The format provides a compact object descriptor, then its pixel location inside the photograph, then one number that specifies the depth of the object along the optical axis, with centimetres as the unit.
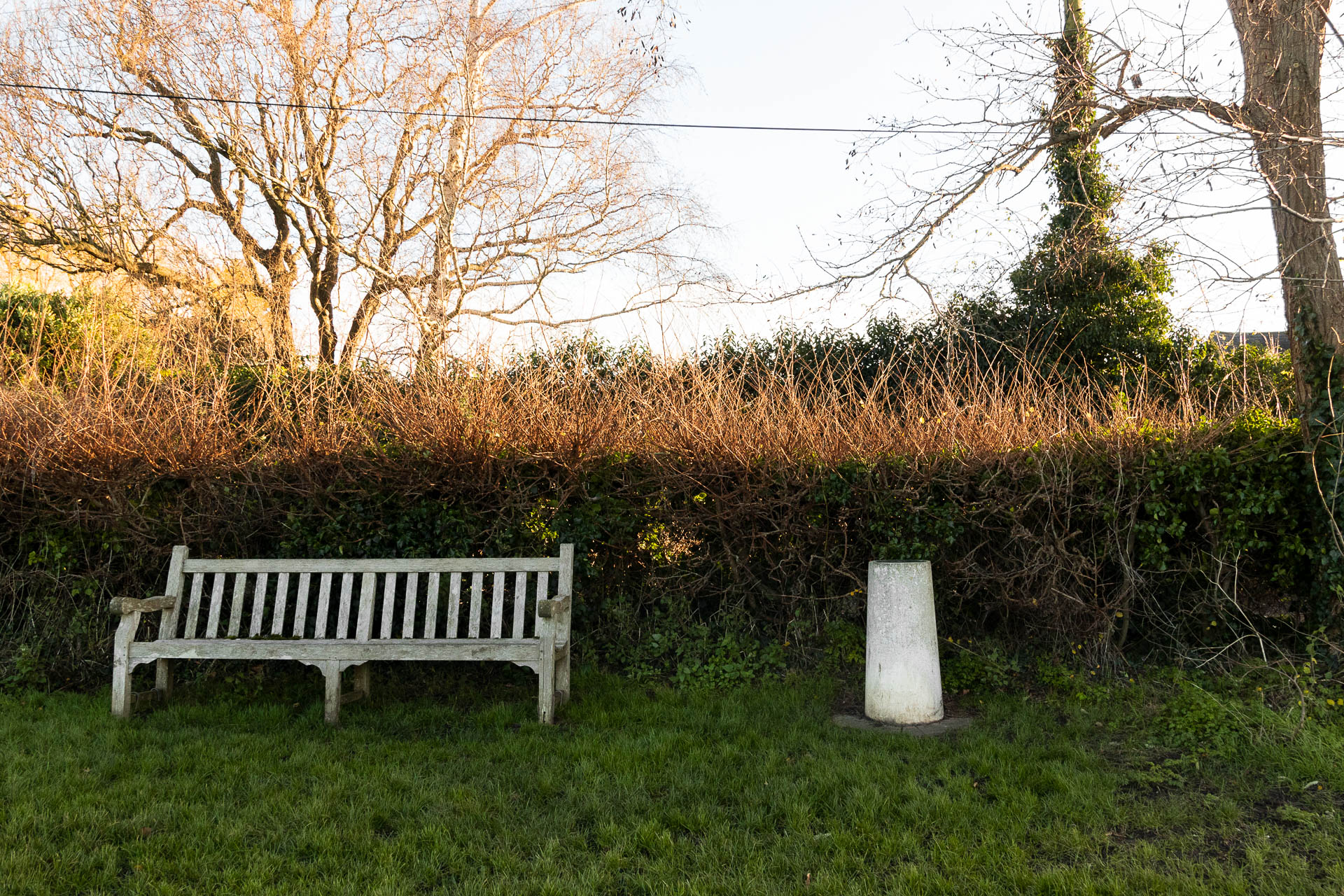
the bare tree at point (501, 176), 1406
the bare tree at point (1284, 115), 518
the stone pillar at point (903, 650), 464
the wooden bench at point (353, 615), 474
